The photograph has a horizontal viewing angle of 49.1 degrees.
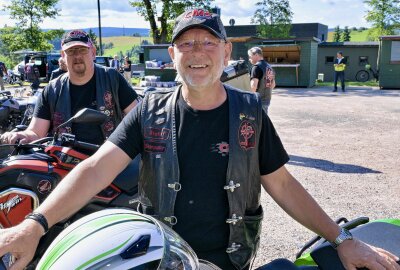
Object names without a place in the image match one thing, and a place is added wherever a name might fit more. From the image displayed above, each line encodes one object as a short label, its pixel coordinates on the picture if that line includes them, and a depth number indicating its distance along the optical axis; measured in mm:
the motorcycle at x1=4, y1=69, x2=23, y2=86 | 28144
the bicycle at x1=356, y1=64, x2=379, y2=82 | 29673
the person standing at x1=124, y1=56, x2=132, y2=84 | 25545
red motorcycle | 2682
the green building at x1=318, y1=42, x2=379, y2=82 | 31188
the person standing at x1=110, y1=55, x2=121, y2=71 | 23427
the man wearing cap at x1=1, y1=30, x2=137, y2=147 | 3781
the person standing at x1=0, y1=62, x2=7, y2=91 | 21250
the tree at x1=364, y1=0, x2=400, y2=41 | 36938
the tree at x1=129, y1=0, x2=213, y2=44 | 33250
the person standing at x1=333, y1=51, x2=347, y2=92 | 20517
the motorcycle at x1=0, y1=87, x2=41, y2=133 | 6329
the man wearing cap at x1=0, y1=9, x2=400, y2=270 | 1922
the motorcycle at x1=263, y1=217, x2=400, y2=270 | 1687
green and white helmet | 1181
